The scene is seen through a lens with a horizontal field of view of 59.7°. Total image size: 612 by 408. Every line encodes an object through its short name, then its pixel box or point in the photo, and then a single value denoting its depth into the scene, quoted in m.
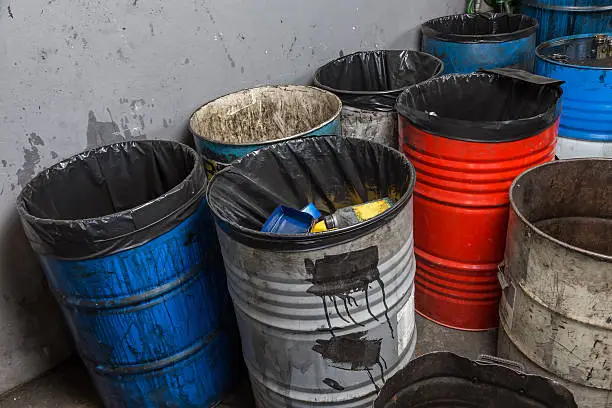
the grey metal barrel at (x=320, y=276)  1.37
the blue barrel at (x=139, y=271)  1.57
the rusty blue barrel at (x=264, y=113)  2.27
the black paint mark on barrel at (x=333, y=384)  1.57
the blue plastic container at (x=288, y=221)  1.63
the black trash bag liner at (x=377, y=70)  2.66
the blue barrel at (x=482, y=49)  2.61
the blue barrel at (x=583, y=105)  2.35
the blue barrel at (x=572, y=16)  3.05
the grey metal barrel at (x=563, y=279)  1.49
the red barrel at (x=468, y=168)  1.88
